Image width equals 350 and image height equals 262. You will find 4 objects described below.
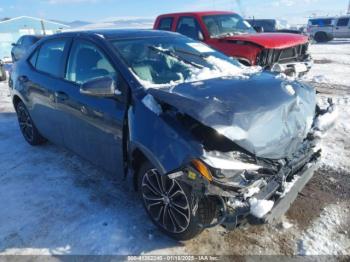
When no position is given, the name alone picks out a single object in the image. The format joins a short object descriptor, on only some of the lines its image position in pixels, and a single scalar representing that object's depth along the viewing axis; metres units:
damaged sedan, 2.38
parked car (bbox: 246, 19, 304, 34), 23.11
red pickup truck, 7.27
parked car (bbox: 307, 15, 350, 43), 25.47
